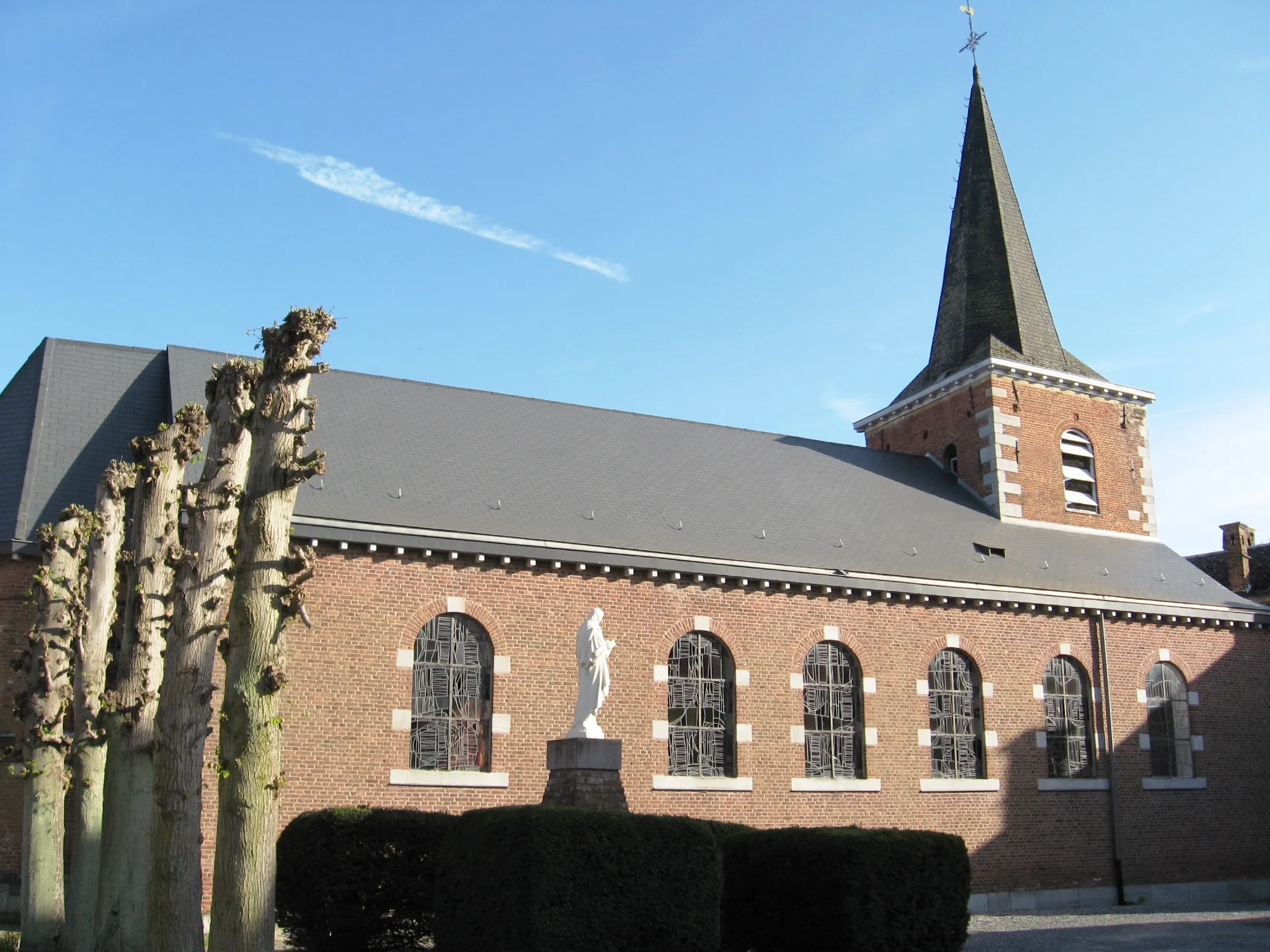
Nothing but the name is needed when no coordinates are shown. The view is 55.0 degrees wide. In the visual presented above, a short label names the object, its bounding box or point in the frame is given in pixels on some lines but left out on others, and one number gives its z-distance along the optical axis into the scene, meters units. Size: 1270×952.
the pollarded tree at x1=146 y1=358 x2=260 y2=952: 9.14
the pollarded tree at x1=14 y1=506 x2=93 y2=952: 12.59
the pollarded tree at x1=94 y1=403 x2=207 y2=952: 10.75
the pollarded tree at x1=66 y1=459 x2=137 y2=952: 12.18
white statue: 13.48
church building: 17.14
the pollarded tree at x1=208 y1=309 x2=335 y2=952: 8.74
